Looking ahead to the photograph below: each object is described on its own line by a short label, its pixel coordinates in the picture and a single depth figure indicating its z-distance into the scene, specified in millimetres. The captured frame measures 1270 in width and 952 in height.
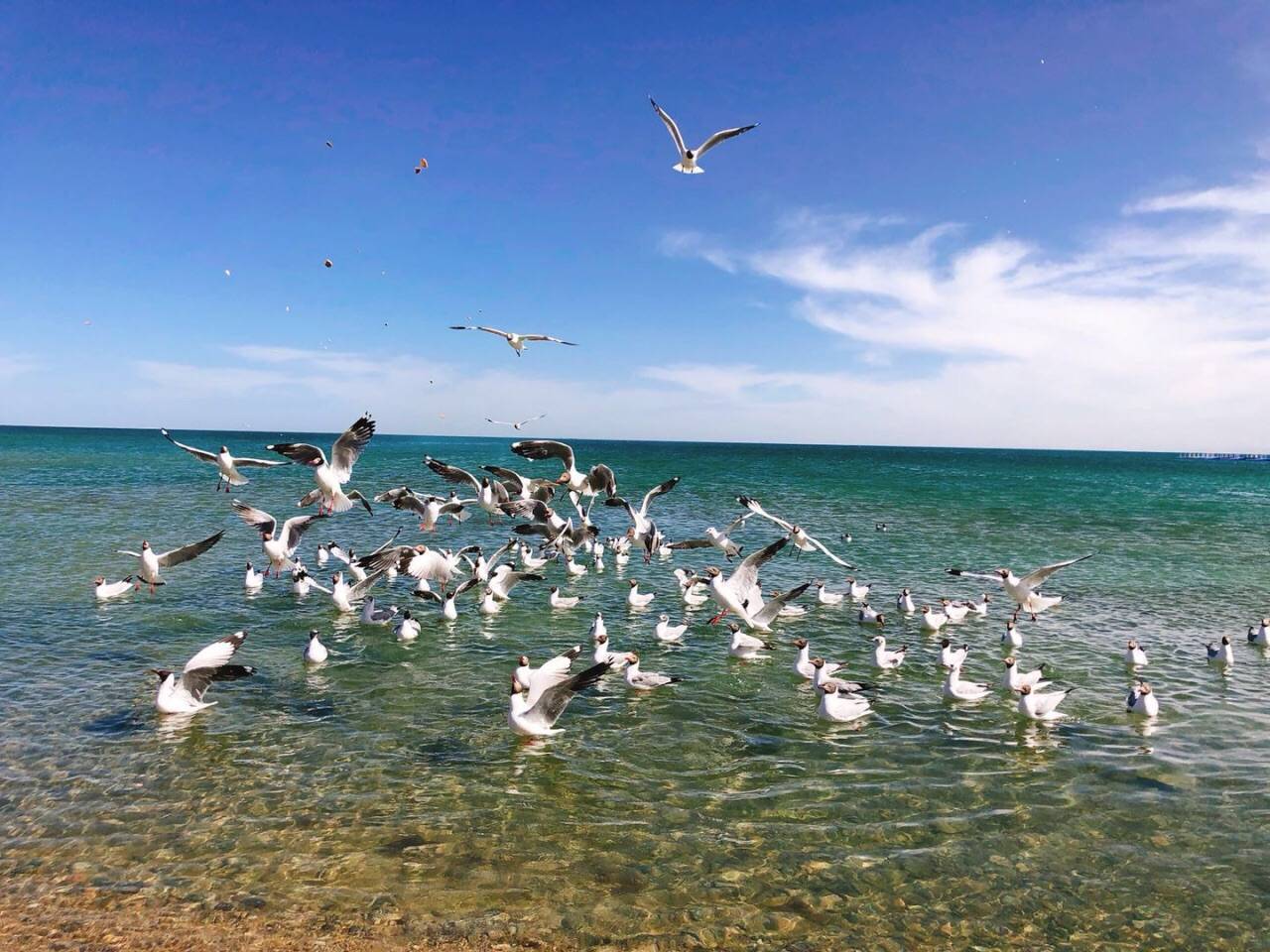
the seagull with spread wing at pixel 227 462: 15547
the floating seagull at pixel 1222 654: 14123
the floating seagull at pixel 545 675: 10336
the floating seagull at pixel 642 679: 12211
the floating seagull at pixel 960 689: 11969
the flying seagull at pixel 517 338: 18530
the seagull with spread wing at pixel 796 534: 17219
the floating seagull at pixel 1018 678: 12086
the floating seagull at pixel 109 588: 17516
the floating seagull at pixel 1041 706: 11180
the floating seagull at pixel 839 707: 10961
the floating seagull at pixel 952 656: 12734
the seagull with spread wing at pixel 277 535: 16312
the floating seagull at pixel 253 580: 19641
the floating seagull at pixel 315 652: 13477
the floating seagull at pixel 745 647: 14281
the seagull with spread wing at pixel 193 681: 10594
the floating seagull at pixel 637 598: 19172
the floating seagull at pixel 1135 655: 13680
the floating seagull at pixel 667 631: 15609
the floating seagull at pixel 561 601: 18750
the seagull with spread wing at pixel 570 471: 17781
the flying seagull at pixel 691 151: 15335
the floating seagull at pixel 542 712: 9617
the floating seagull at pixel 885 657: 13727
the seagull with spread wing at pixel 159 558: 15680
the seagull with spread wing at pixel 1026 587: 15756
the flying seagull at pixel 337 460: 15383
